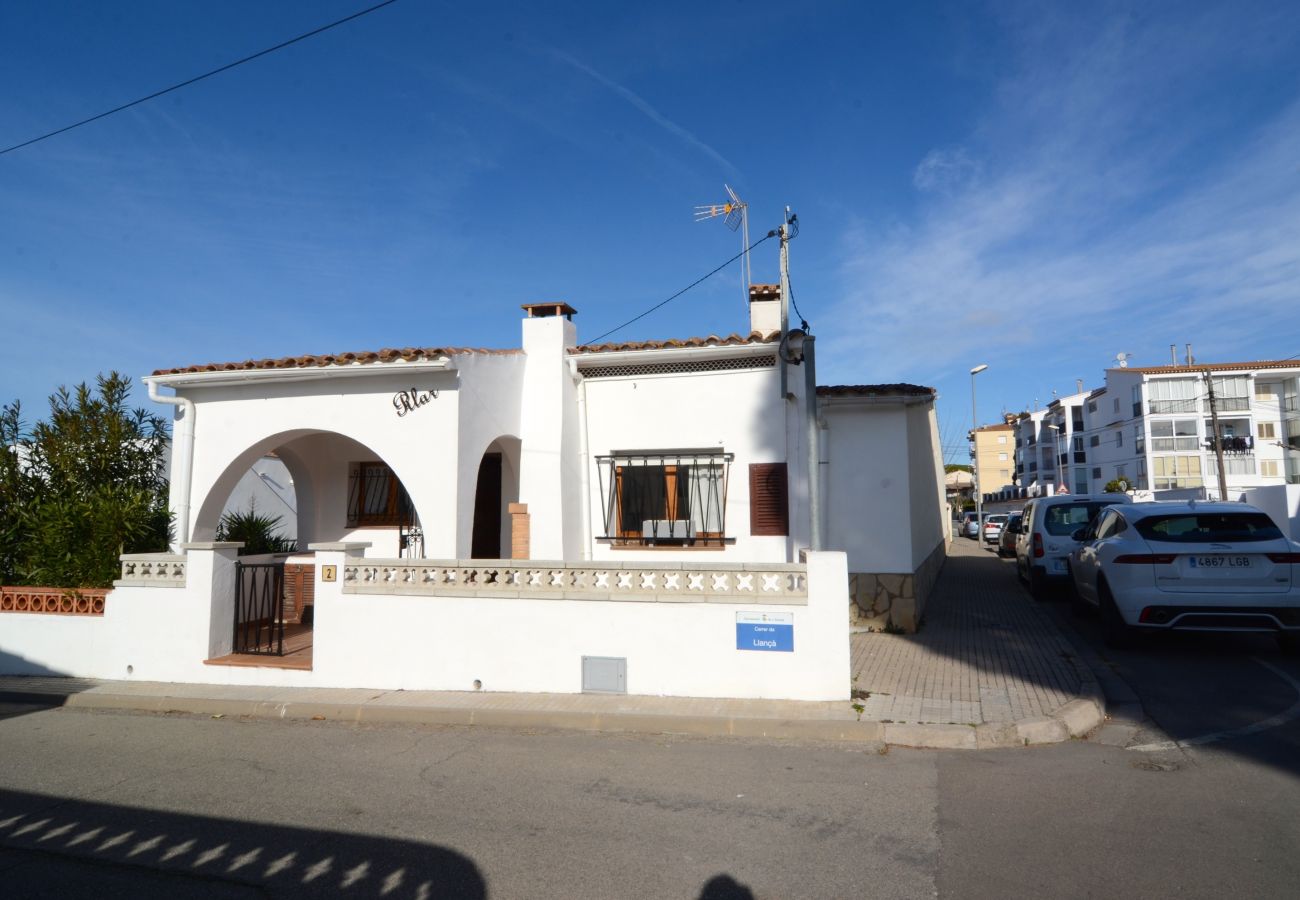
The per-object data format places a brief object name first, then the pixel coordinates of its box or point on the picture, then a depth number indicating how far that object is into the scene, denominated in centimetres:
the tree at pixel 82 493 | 925
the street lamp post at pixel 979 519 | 3425
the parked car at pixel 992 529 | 3560
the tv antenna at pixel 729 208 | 1127
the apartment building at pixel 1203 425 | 5347
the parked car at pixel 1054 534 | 1328
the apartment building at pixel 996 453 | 8775
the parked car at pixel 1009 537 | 1925
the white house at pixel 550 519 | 716
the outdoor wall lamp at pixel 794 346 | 812
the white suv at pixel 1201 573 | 789
